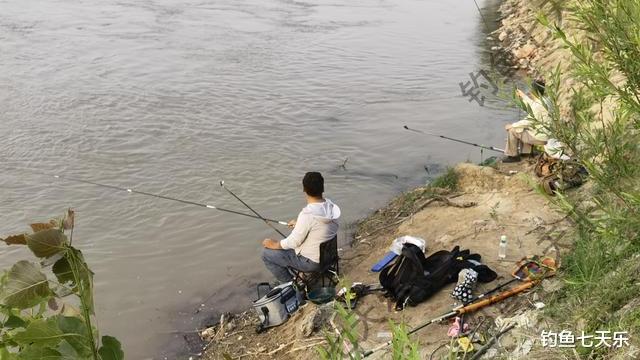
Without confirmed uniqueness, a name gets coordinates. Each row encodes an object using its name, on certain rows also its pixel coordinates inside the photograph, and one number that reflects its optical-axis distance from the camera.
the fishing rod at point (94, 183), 9.64
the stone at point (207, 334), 6.20
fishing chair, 5.96
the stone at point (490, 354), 3.96
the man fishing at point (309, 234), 5.86
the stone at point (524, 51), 18.92
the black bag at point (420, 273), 5.42
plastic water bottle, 5.92
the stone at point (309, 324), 5.33
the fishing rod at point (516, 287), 4.86
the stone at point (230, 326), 6.23
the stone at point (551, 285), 4.60
